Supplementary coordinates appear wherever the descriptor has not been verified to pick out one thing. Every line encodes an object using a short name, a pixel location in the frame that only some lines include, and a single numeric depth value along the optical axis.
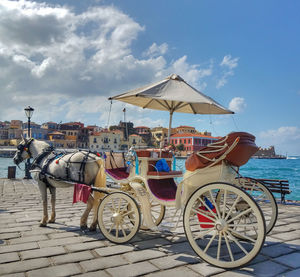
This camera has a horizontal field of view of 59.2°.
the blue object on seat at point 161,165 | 4.15
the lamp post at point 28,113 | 12.26
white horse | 4.42
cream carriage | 2.98
